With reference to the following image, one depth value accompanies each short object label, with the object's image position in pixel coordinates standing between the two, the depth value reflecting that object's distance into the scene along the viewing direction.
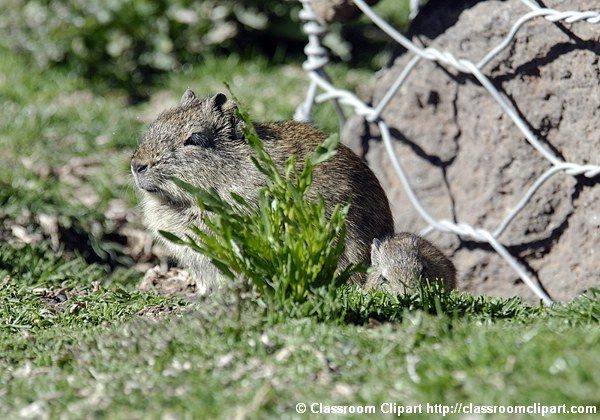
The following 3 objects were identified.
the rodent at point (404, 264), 11.31
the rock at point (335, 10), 13.28
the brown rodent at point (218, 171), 11.45
